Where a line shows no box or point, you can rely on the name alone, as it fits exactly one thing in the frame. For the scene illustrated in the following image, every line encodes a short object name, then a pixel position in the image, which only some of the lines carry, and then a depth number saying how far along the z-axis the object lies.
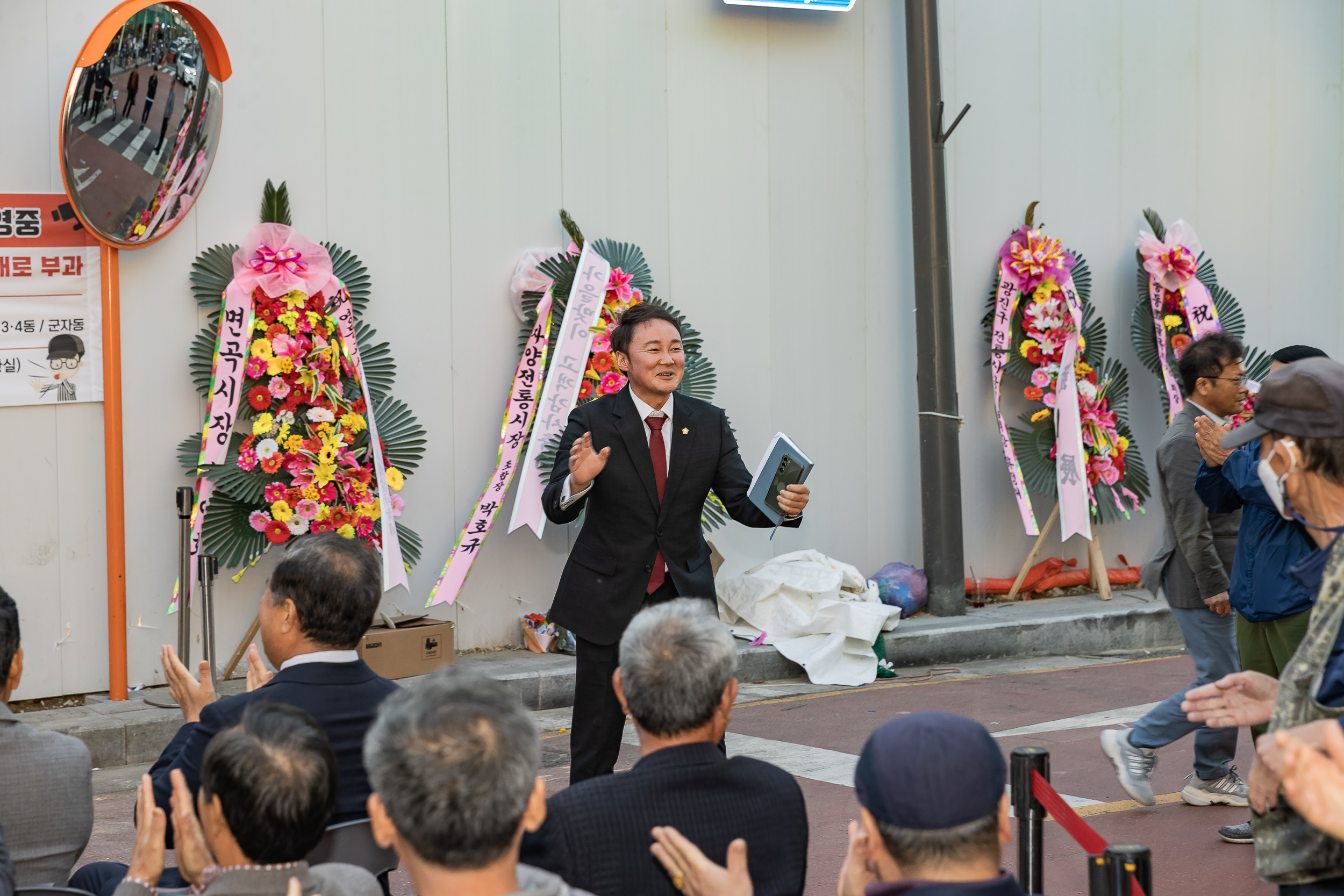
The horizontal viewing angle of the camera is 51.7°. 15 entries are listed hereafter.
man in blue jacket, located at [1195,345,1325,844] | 4.30
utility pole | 8.99
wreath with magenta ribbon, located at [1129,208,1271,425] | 9.95
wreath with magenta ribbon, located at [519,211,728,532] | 7.86
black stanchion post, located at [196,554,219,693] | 6.75
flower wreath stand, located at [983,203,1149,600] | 9.34
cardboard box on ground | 7.07
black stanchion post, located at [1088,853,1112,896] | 2.61
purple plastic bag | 8.95
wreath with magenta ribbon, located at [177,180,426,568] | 6.80
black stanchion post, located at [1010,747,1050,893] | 3.38
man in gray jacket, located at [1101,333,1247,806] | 4.93
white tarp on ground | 7.91
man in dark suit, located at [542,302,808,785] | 4.42
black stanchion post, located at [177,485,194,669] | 6.68
